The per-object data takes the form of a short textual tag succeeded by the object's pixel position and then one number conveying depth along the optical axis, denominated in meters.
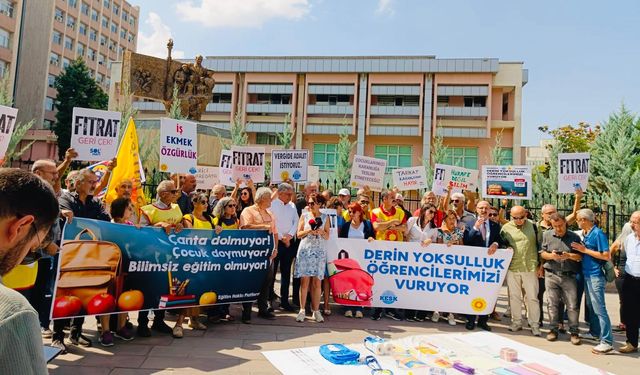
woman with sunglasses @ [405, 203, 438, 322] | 6.71
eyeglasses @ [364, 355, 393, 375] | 4.07
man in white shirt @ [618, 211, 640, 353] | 5.47
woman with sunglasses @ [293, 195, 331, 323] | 6.34
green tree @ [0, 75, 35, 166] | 15.22
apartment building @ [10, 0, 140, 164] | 43.25
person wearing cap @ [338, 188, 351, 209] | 8.27
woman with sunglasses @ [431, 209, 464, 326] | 6.68
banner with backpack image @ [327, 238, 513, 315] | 6.53
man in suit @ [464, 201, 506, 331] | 6.64
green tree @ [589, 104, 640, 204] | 15.73
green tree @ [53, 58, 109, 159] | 40.68
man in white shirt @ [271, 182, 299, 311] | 6.73
